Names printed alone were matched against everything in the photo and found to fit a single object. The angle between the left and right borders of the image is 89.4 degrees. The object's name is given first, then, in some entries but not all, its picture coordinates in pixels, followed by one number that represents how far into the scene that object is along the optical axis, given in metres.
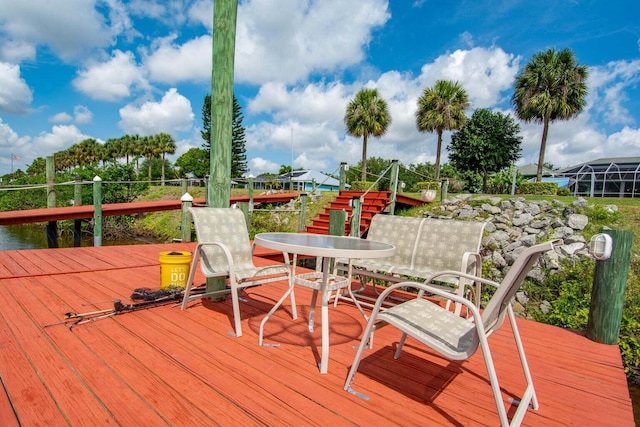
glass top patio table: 1.79
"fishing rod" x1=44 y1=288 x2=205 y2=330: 2.33
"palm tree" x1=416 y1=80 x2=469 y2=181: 16.72
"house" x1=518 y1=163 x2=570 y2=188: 22.60
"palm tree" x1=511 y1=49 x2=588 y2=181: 14.48
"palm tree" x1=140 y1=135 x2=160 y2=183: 38.46
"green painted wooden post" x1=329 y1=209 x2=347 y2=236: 4.05
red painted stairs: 8.12
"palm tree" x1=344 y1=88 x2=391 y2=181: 18.61
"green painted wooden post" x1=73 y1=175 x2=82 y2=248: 7.17
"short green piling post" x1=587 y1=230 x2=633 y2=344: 2.48
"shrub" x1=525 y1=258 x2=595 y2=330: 4.78
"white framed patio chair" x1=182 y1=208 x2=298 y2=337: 2.41
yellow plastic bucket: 3.18
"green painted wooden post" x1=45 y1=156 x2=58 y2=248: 6.96
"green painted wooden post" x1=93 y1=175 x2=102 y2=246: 6.06
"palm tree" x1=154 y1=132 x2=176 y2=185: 38.09
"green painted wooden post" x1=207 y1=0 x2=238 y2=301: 2.71
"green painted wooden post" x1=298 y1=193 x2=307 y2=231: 7.88
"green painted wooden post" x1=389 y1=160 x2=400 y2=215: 7.65
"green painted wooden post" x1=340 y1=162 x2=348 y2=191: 8.65
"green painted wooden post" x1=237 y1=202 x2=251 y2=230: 5.31
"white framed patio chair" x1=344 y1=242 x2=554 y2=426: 1.30
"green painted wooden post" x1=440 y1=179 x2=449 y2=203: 10.02
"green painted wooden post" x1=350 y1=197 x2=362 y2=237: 5.17
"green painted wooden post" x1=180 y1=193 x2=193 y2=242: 5.69
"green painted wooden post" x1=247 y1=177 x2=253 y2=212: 8.80
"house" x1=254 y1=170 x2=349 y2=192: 35.08
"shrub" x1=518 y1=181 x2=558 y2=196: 12.29
